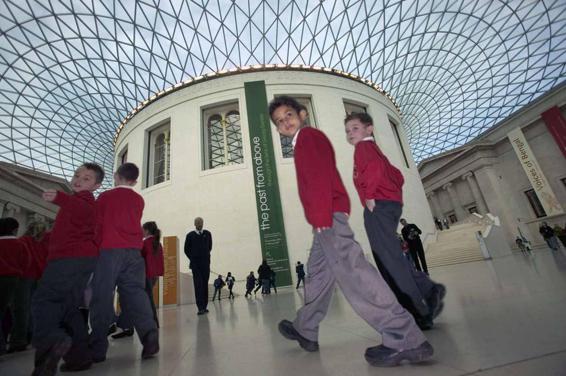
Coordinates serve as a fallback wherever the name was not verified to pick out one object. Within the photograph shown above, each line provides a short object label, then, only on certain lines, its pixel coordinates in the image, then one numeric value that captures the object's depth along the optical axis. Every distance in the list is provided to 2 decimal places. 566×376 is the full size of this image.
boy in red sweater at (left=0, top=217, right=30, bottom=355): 3.81
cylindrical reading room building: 15.44
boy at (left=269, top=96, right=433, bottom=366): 1.45
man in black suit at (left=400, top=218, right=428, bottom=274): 7.07
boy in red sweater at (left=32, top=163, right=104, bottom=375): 2.05
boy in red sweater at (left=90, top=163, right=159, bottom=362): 2.43
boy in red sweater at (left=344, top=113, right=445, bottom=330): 2.13
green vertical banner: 14.45
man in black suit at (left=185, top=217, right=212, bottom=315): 6.44
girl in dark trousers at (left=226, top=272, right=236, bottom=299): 12.56
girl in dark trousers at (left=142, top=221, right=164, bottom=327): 5.14
